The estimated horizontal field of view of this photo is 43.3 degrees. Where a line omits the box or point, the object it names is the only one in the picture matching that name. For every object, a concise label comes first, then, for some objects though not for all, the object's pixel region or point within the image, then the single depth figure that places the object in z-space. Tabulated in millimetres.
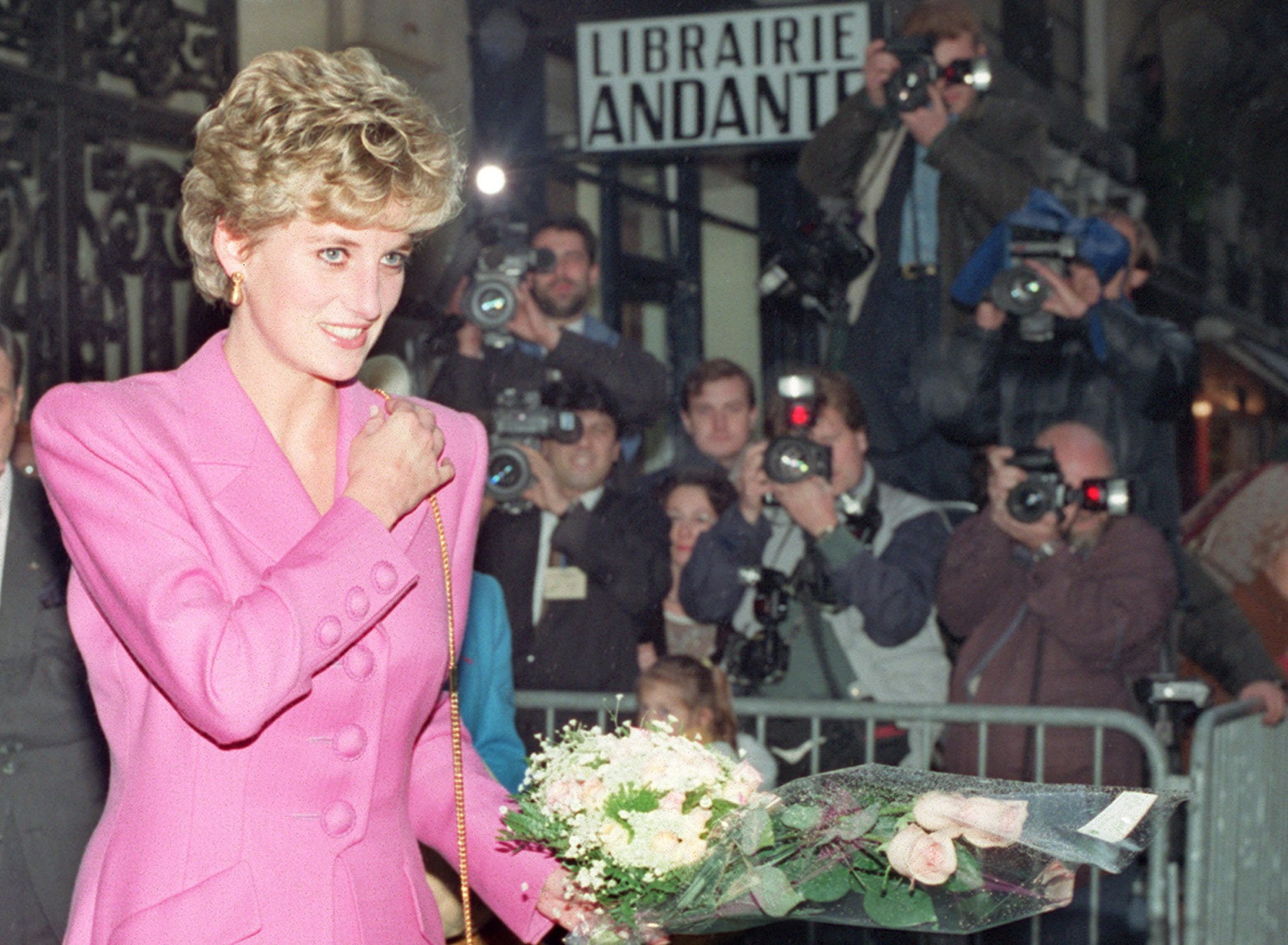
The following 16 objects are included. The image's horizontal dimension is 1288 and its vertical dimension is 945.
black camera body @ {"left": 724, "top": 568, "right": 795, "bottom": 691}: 4445
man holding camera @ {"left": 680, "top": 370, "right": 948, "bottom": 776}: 4324
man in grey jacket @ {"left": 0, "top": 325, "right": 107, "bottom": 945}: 3281
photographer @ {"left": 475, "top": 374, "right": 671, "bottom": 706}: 4633
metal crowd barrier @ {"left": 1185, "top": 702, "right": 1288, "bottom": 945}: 3902
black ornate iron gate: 5352
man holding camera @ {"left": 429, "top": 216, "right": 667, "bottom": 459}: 4961
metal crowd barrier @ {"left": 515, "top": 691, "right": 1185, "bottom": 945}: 3873
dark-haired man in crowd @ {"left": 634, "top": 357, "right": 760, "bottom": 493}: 5113
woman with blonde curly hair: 1673
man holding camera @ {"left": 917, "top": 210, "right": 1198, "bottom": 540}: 4883
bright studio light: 6020
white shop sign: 5574
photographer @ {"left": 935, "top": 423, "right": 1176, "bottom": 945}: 4203
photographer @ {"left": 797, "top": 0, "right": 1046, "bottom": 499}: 5102
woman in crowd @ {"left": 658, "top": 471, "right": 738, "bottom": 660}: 4758
